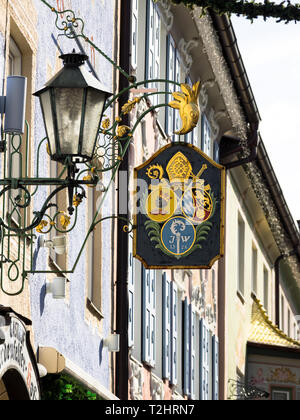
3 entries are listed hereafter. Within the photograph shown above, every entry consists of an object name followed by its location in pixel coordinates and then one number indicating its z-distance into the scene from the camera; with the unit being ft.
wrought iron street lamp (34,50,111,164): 28.32
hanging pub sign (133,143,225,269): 46.75
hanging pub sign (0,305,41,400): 33.09
